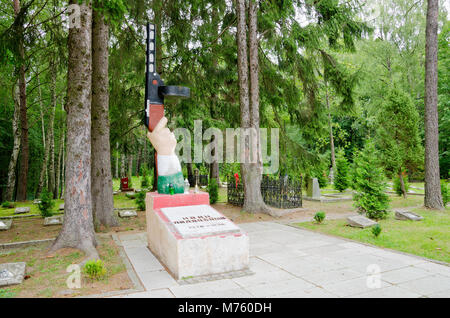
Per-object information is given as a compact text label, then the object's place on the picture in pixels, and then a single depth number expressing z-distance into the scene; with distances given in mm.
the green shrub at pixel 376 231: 7586
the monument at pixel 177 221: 5203
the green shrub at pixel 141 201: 12688
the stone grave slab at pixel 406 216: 9695
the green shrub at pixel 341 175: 17922
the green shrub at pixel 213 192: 14344
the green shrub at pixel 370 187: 9992
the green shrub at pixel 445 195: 12305
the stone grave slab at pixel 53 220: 10080
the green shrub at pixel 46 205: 11242
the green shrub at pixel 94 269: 4969
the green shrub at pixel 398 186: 15492
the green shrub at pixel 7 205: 13808
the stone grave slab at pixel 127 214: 11258
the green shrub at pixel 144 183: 22262
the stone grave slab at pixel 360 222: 8883
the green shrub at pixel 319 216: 9664
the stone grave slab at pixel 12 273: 4902
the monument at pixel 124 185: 20248
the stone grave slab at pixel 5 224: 9438
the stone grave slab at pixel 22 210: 12242
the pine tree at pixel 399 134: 13789
